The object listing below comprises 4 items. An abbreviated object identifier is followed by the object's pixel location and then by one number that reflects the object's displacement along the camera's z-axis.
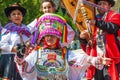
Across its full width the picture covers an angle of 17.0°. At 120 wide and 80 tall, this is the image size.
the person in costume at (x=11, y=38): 5.78
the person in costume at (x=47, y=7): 5.66
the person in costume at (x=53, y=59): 4.74
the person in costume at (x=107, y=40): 5.53
